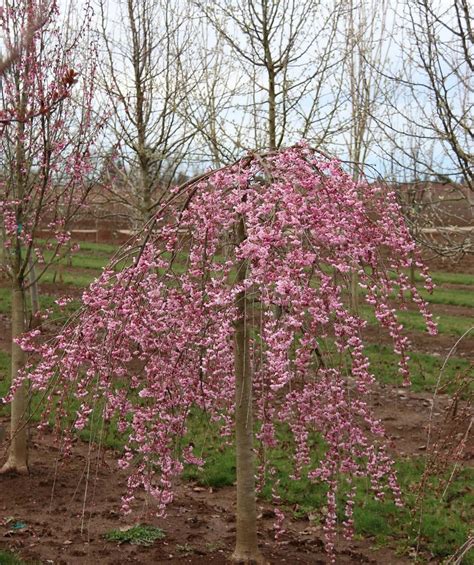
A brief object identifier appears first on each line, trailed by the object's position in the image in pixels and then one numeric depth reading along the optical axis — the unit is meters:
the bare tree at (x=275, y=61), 10.35
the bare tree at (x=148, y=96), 9.88
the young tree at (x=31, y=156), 6.39
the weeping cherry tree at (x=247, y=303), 3.74
